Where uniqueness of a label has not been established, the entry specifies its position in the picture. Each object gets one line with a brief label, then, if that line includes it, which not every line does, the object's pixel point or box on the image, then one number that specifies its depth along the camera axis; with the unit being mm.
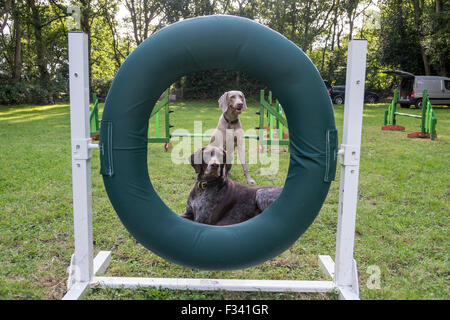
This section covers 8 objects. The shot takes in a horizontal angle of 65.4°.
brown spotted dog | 2600
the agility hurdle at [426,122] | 7664
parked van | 16344
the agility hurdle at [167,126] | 5703
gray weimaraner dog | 4375
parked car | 19467
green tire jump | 1816
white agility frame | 1966
